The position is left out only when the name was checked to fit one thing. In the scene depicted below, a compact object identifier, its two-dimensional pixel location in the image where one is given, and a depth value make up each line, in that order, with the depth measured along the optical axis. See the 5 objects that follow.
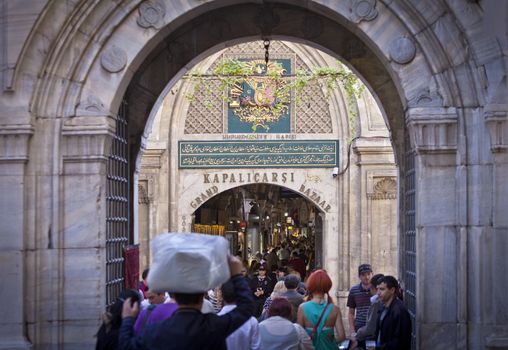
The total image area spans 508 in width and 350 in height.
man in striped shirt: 11.80
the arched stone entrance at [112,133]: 9.13
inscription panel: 24.75
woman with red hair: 9.07
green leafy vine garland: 23.80
